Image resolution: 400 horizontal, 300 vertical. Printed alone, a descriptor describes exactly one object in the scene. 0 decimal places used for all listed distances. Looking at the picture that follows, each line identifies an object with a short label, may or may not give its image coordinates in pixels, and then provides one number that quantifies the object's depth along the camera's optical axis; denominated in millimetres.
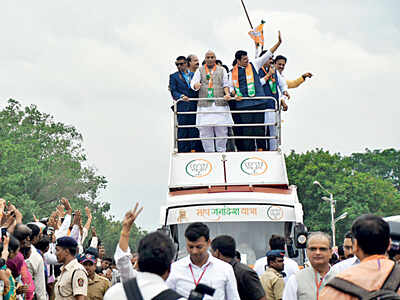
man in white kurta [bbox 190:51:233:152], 15648
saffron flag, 16734
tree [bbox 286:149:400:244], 68375
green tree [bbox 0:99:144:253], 51594
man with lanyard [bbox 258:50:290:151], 15820
